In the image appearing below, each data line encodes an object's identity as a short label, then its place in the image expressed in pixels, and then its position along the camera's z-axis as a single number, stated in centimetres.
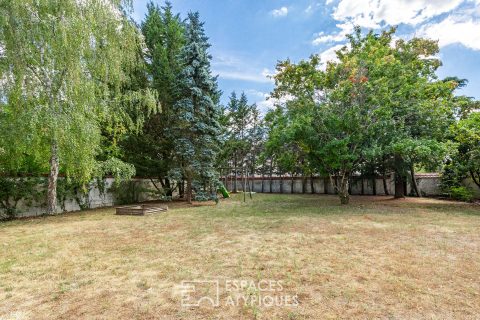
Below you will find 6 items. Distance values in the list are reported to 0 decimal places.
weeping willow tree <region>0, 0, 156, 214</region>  686
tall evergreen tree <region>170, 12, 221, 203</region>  1131
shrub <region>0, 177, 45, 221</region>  834
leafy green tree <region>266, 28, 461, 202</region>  849
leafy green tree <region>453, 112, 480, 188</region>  798
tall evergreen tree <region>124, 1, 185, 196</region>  1213
